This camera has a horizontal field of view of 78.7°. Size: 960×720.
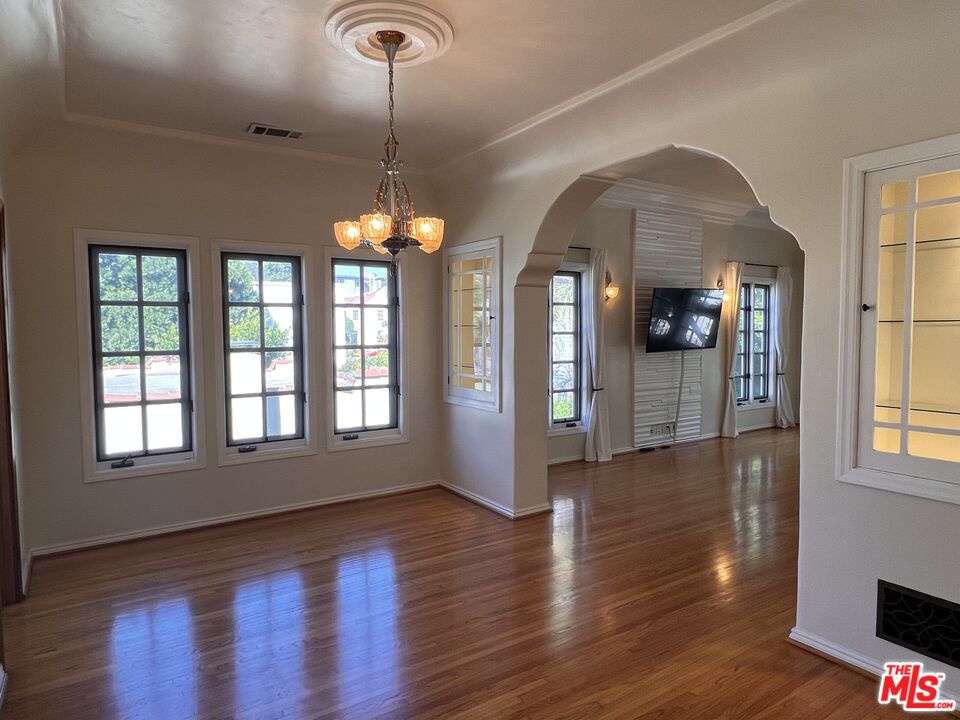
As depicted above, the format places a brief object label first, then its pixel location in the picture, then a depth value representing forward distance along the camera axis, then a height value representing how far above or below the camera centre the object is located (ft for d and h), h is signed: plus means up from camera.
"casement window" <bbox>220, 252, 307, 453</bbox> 16.05 -0.35
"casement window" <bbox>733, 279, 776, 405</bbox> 28.53 -0.58
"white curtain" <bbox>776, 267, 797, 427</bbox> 29.01 -0.44
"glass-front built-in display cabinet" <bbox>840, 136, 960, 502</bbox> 8.11 +0.13
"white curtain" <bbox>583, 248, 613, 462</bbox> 22.50 -1.19
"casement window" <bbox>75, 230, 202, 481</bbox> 14.07 -0.39
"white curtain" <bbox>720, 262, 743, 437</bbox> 26.73 +0.06
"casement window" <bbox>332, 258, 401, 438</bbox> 17.67 -0.39
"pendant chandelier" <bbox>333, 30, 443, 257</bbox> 9.14 +1.80
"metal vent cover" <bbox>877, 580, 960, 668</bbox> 7.93 -4.03
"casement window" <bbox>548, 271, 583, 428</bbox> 22.53 -0.57
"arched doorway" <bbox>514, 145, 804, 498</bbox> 16.33 +1.11
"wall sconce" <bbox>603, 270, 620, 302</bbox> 23.16 +1.76
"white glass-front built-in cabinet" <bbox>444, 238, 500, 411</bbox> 16.46 +0.35
